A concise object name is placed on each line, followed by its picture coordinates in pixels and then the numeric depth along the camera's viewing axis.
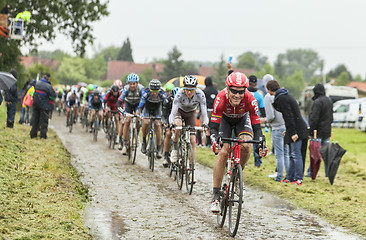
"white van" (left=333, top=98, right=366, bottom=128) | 37.03
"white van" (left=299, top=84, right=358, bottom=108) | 47.31
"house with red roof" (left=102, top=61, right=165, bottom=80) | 109.81
